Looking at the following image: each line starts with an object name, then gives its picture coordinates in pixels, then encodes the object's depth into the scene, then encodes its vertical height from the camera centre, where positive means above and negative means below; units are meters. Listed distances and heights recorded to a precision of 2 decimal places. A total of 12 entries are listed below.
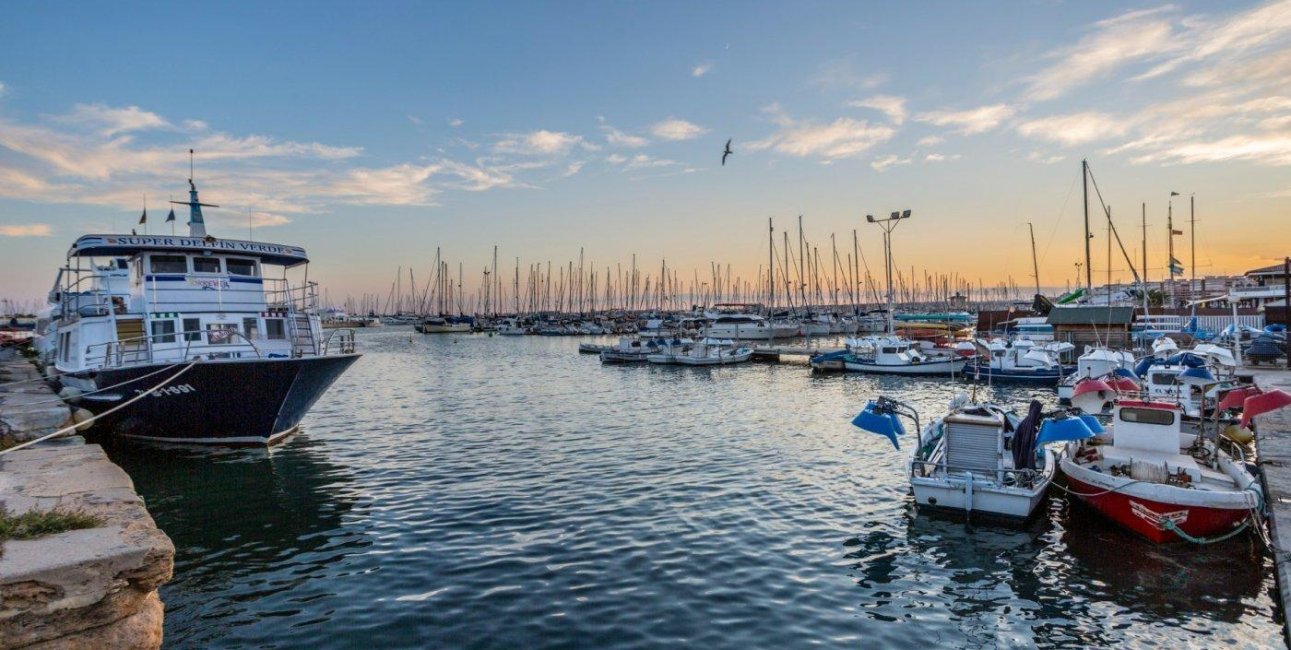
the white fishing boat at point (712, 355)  54.28 -3.35
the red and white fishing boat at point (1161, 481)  12.29 -3.62
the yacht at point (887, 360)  45.44 -3.55
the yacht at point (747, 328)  86.75 -1.83
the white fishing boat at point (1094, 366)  33.69 -3.14
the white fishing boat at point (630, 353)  57.25 -3.13
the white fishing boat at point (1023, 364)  39.88 -3.56
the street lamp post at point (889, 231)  43.68 +5.82
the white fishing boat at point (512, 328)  120.00 -1.49
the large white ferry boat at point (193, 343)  19.09 -0.49
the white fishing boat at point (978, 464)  13.84 -3.53
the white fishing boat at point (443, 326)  125.38 -0.76
